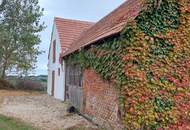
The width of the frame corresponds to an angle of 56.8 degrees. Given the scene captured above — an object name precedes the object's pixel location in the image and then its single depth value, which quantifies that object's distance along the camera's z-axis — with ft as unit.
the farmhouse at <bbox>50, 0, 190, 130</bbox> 15.52
